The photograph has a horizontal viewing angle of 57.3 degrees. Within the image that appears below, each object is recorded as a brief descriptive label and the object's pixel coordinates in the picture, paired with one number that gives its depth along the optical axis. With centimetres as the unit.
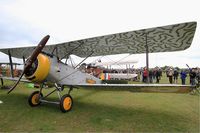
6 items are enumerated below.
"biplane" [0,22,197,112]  584
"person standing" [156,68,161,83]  1938
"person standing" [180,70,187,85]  1505
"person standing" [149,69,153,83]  1997
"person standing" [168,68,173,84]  1704
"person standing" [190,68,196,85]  1260
